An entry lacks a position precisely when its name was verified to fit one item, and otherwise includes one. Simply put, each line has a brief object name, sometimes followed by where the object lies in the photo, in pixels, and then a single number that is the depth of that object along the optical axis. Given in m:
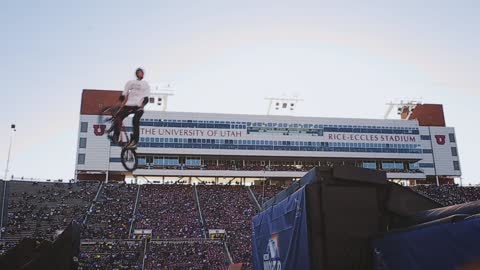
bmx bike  9.94
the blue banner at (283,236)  5.68
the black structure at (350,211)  5.44
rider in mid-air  9.59
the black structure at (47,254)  6.67
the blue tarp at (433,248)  3.75
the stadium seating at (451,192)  62.02
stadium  41.28
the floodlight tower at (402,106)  79.94
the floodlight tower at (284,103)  77.12
